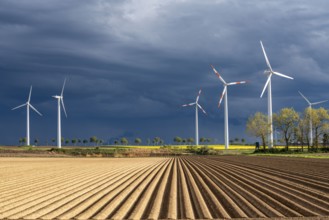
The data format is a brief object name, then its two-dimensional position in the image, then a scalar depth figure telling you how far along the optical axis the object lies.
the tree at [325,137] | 114.21
